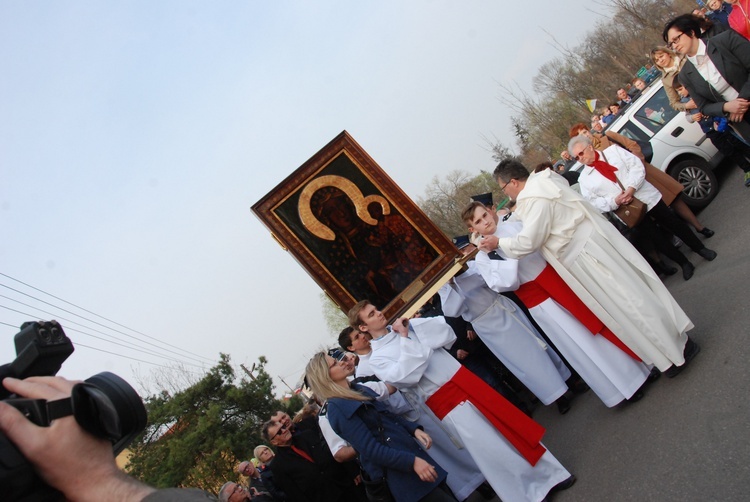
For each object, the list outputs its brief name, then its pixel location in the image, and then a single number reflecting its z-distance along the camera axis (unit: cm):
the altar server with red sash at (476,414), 447
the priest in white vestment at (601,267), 446
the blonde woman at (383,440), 380
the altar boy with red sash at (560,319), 479
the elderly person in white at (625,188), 661
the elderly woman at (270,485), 571
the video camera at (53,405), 117
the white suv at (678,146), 803
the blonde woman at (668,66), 662
